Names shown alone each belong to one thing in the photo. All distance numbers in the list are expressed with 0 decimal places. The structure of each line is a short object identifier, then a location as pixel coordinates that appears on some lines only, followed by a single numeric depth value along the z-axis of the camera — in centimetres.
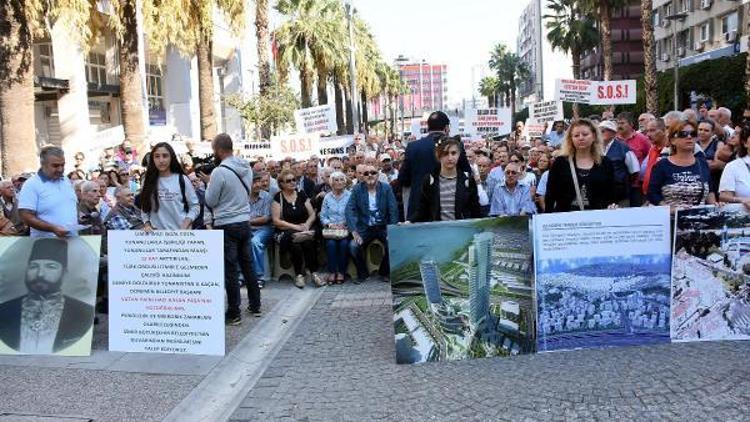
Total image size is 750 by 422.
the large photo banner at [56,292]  591
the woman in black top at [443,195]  636
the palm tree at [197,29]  1827
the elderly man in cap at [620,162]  605
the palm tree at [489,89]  12771
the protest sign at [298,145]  1520
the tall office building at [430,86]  17488
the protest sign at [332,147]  1622
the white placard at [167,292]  574
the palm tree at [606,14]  3531
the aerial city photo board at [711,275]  528
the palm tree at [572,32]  5923
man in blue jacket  911
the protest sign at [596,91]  1530
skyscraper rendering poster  534
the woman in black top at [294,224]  935
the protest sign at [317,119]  1600
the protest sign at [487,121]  1781
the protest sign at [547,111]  1666
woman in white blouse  545
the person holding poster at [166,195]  666
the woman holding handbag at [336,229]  915
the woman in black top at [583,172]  564
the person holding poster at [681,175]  554
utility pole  3510
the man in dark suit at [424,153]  682
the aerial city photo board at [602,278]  529
